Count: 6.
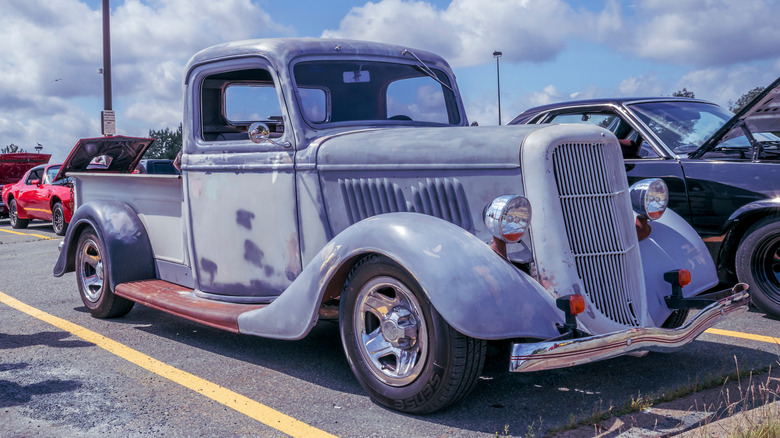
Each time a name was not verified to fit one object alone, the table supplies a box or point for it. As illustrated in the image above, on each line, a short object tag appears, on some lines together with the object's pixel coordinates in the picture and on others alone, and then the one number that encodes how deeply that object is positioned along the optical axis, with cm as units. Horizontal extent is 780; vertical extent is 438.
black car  555
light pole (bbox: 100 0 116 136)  1858
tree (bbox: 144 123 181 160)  4539
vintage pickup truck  339
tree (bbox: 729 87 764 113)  2575
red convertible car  1457
